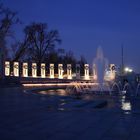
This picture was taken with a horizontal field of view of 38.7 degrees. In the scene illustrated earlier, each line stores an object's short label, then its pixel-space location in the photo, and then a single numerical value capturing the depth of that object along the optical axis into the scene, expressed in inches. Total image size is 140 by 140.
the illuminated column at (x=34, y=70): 1117.9
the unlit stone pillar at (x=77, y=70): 1243.4
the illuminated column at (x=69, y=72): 1186.5
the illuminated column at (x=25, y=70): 1106.6
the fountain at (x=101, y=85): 516.7
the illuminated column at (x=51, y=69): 1153.3
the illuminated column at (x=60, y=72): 1173.7
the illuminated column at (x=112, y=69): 1085.5
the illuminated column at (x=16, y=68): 1060.6
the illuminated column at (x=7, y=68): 1007.6
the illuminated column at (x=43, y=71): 1129.3
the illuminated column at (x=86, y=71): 1197.1
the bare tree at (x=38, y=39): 1317.5
